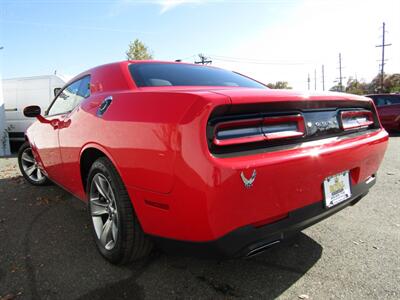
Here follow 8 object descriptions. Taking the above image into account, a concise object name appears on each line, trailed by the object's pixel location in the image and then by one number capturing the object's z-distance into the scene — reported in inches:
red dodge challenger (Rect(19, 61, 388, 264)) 61.4
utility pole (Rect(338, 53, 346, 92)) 2635.3
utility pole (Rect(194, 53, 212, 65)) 1723.2
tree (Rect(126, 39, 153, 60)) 1095.7
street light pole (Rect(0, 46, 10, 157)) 336.2
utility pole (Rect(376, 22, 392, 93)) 1934.1
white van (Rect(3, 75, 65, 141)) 340.2
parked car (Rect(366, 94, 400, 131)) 420.2
